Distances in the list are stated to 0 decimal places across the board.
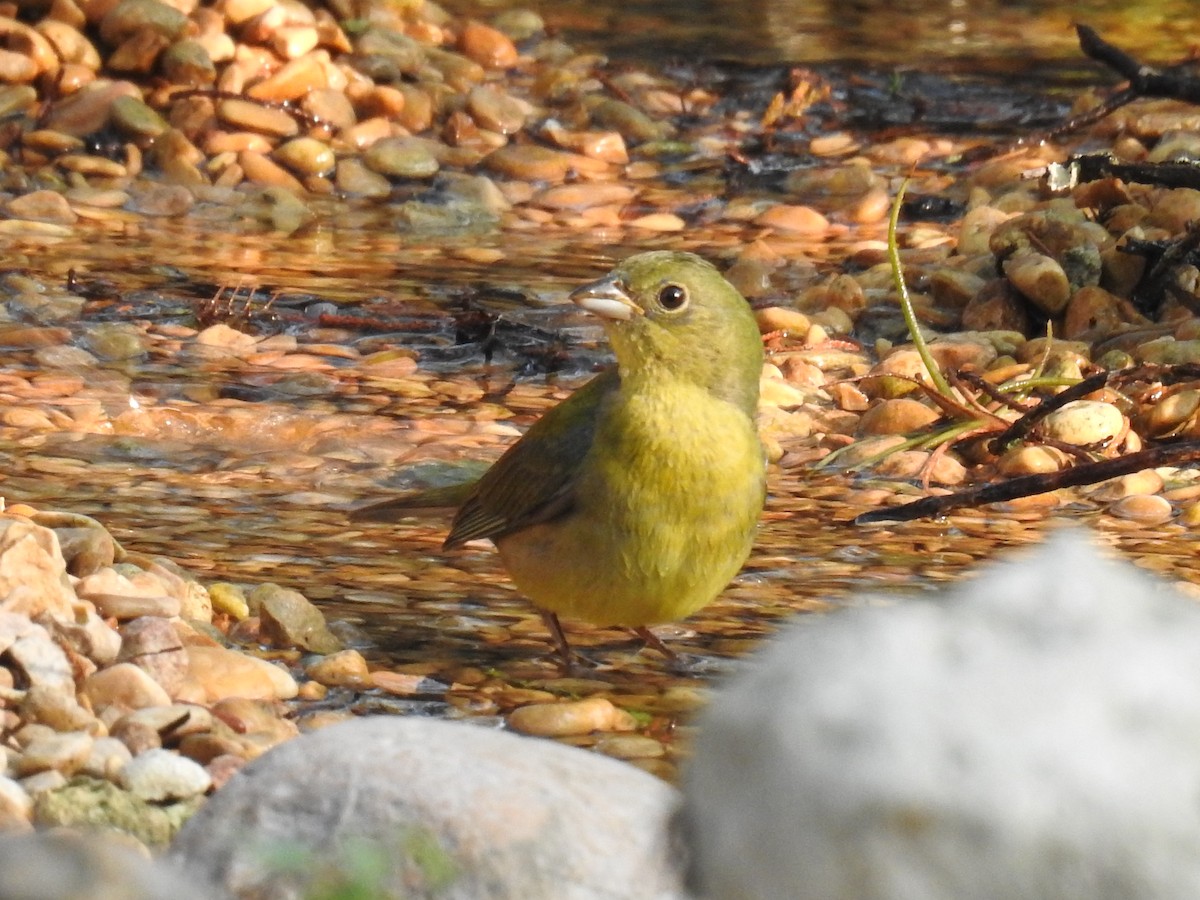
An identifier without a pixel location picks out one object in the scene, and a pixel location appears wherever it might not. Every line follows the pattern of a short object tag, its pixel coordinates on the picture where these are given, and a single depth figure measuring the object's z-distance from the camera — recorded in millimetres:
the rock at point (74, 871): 3531
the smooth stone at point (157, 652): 7500
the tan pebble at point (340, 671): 8289
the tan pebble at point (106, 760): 6523
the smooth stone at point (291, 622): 8602
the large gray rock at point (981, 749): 3879
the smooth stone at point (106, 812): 6129
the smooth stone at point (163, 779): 6426
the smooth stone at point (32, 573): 7328
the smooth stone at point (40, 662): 7078
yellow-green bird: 8602
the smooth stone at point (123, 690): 7168
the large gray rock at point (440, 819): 4609
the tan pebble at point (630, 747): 7766
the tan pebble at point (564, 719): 7969
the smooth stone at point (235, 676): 7695
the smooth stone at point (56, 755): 6469
